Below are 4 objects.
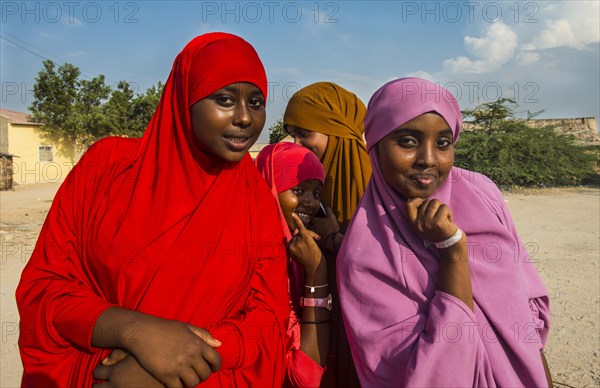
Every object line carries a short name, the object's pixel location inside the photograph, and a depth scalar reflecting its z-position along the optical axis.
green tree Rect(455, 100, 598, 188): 19.71
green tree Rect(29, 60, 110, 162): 29.64
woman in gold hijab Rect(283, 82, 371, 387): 2.82
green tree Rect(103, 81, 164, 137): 29.75
